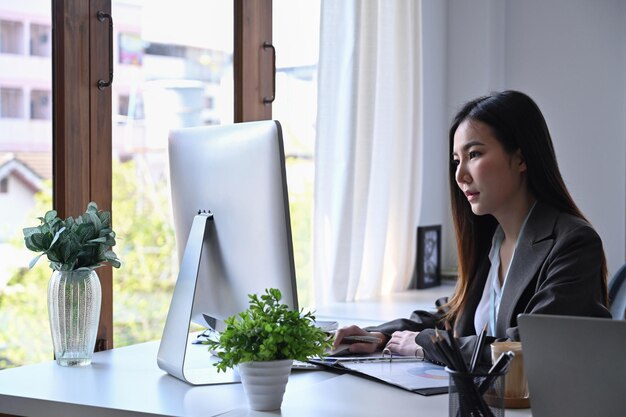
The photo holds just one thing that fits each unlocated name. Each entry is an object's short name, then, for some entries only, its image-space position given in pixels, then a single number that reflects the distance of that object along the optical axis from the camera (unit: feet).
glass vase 6.33
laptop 4.14
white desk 5.05
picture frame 12.46
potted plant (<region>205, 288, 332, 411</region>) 5.01
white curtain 10.77
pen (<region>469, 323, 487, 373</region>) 4.55
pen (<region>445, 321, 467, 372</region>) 4.52
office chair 7.70
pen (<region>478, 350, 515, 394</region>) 4.52
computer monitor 5.53
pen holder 4.48
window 7.32
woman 5.95
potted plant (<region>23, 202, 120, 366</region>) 6.33
